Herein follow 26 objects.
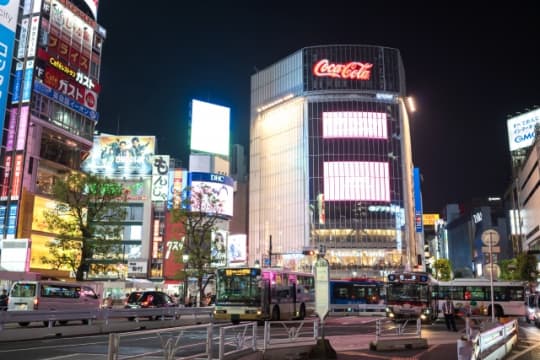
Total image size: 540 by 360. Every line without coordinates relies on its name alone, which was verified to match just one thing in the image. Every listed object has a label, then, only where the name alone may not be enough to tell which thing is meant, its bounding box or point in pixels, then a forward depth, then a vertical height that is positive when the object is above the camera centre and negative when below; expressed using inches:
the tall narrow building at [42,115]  2065.7 +673.4
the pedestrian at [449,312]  1072.2 -66.2
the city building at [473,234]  5511.8 +553.4
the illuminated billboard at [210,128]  3646.7 +1035.6
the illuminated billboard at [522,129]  3895.2 +1127.3
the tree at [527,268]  2910.9 +65.3
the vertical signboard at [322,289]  556.7 -11.6
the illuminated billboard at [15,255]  1865.2 +70.2
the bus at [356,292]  1926.7 -51.3
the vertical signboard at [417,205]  4171.3 +577.4
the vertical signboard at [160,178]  3518.7 +655.1
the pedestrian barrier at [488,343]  405.4 -58.9
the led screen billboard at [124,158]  3526.1 +781.6
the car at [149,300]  1392.7 -63.2
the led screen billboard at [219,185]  3376.0 +590.4
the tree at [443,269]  4820.9 +90.6
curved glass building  3767.2 +828.6
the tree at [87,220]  1488.7 +160.7
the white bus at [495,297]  1558.8 -51.1
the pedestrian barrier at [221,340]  382.3 -57.2
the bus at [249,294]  1133.7 -37.1
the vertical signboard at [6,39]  1075.3 +478.5
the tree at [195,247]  1892.2 +108.9
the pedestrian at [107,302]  1861.7 -93.3
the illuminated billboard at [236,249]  3674.7 +194.0
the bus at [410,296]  1253.7 -42.0
